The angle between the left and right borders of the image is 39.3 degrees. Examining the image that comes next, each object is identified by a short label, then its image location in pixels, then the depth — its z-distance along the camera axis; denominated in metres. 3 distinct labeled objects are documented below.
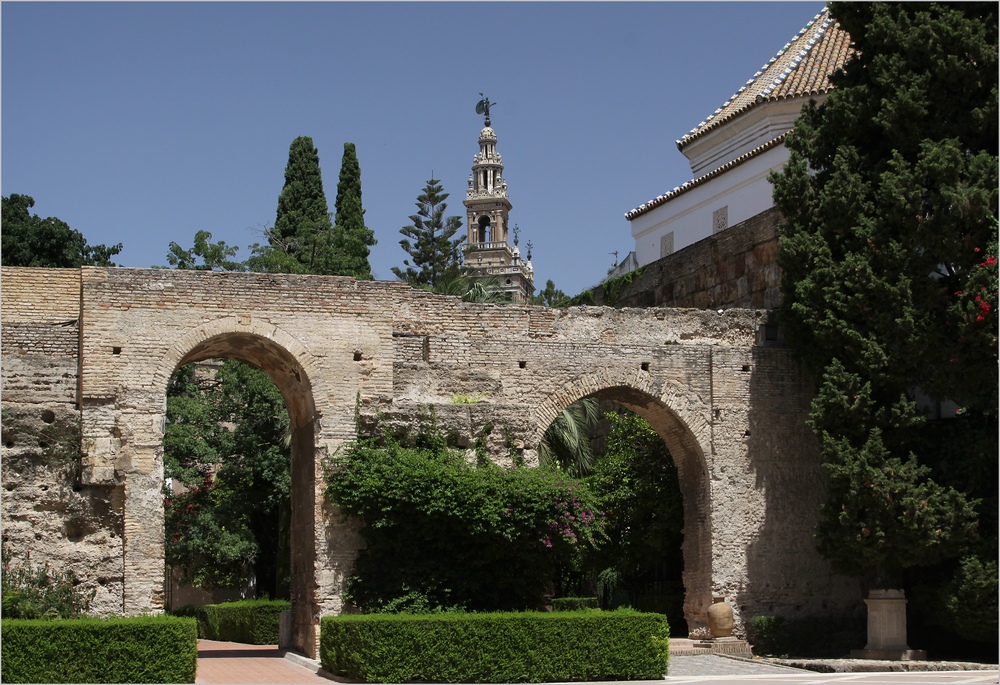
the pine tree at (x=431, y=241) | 46.50
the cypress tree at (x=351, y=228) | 33.81
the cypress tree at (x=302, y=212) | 34.88
